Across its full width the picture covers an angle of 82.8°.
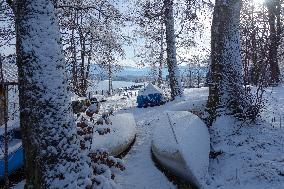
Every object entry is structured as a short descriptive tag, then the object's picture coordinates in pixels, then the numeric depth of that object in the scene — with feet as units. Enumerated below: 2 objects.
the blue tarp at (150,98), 23.02
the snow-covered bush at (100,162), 7.20
